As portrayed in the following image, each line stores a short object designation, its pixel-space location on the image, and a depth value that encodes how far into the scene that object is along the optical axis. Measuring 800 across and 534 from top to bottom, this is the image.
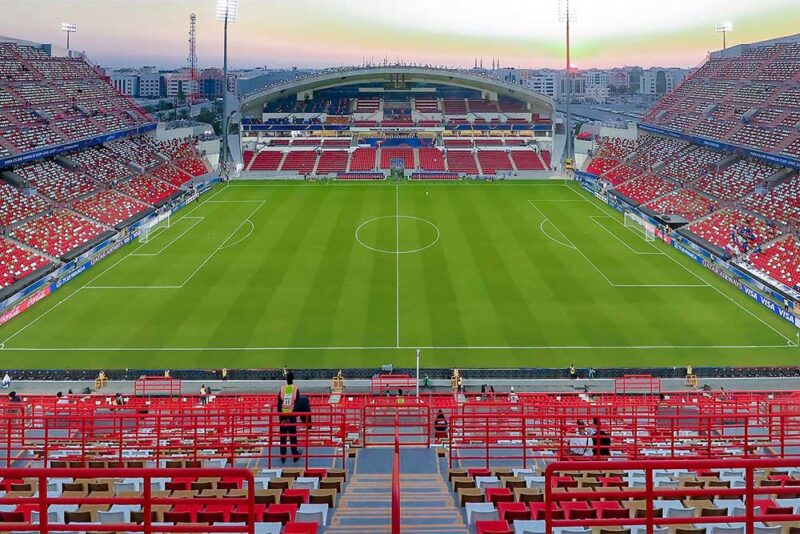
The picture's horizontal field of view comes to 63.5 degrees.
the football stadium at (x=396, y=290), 9.08
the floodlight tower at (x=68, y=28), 80.50
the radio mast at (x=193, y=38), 148.24
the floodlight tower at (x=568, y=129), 70.38
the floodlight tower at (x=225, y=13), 68.66
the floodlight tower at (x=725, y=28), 81.62
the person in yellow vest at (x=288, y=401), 11.98
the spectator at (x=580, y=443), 12.45
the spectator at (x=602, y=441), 10.12
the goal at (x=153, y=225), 47.27
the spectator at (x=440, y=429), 12.61
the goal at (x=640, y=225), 46.66
